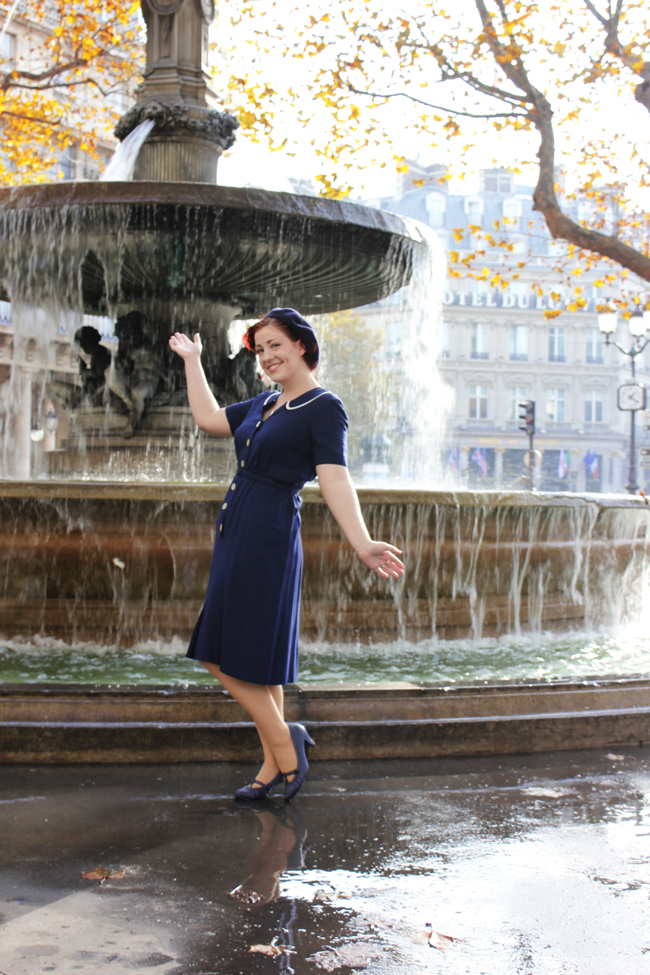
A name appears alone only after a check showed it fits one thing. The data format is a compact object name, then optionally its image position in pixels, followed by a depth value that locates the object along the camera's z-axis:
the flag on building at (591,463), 59.03
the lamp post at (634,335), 18.53
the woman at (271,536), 2.71
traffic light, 26.55
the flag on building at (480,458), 58.69
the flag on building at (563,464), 58.56
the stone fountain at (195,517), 3.35
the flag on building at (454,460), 58.96
